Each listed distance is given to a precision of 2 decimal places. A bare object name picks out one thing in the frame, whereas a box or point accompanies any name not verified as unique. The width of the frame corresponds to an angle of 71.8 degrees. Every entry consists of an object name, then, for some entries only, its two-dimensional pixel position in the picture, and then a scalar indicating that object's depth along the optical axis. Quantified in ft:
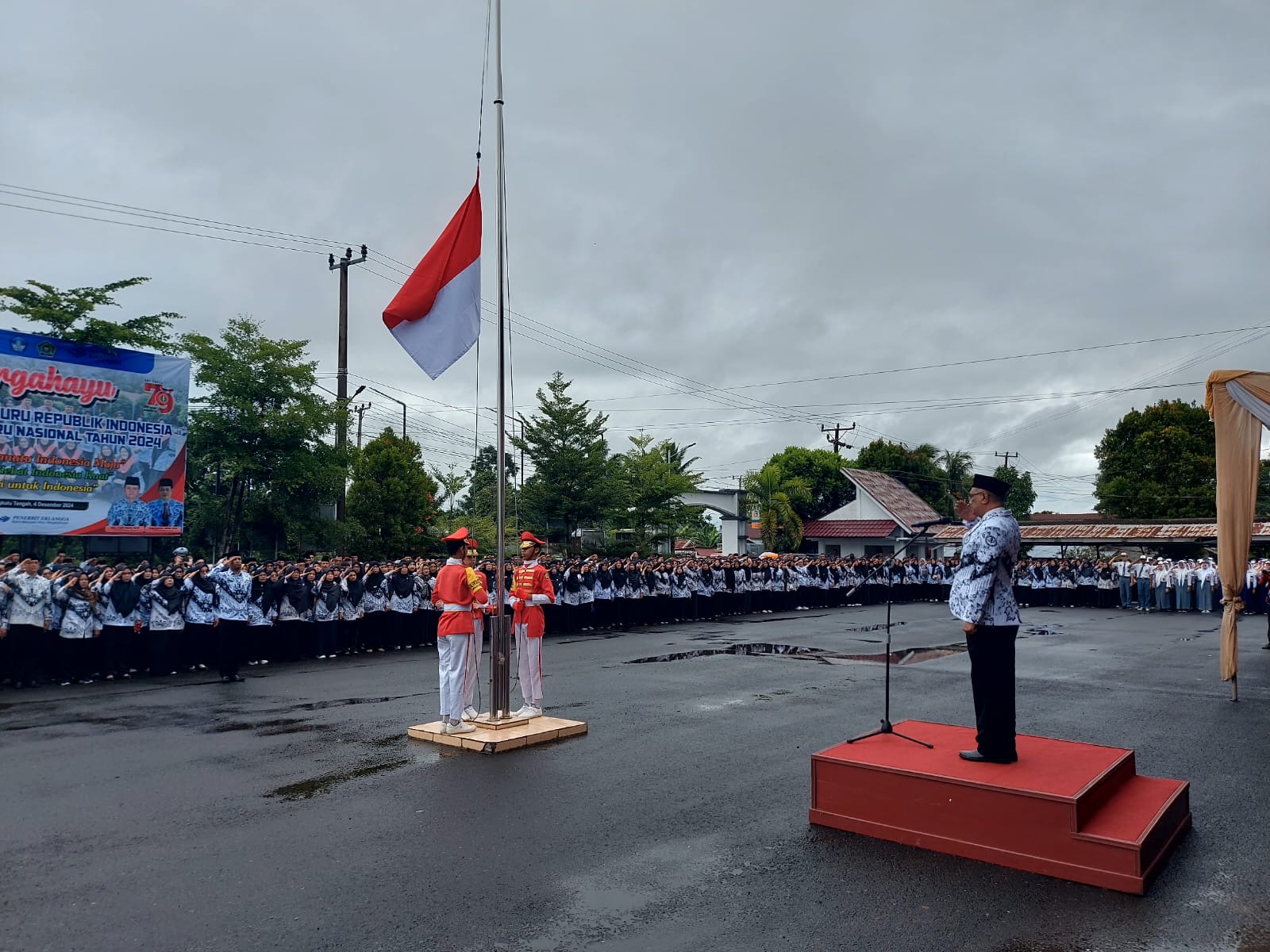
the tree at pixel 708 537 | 221.87
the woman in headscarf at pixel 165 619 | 43.45
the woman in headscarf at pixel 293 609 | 50.24
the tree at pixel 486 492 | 133.41
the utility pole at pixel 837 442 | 199.52
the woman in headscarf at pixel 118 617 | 42.32
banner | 53.93
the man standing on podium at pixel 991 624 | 18.89
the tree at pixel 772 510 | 138.41
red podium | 16.12
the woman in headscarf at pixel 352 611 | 53.78
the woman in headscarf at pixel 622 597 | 73.97
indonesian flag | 28.78
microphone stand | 21.06
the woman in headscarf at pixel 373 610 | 55.98
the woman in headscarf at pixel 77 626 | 40.70
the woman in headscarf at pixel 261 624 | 48.47
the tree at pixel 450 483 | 138.10
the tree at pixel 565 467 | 106.32
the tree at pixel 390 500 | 89.81
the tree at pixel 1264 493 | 155.12
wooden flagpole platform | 26.66
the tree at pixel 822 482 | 174.29
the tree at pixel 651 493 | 117.70
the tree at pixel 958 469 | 187.11
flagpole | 27.84
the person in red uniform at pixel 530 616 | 31.17
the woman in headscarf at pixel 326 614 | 52.11
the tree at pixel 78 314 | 66.39
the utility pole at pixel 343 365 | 80.74
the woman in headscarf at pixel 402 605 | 57.16
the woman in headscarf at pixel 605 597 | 72.49
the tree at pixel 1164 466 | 146.92
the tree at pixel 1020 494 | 201.69
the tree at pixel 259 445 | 74.74
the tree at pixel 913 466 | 182.19
